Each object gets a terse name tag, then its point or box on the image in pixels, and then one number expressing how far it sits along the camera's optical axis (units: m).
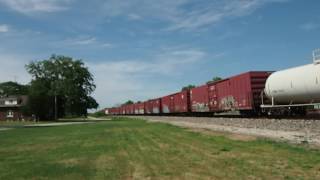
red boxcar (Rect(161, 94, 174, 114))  43.95
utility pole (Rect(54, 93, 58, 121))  64.46
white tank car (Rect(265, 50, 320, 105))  14.79
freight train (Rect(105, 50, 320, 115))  15.34
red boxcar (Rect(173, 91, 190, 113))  37.04
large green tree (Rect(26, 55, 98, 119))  70.26
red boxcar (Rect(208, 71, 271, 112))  20.73
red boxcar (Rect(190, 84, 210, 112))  30.23
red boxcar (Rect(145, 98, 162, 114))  52.94
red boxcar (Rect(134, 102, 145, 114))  66.66
